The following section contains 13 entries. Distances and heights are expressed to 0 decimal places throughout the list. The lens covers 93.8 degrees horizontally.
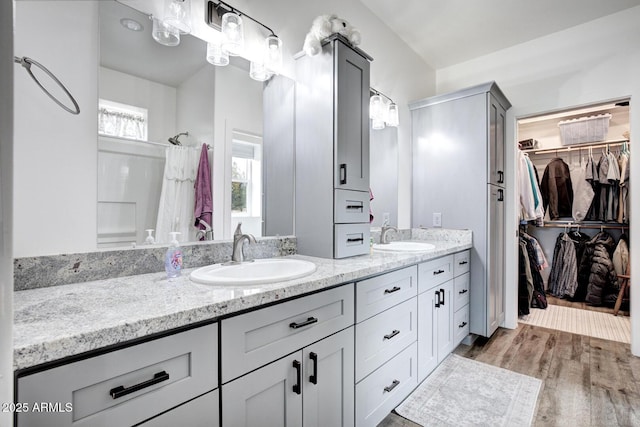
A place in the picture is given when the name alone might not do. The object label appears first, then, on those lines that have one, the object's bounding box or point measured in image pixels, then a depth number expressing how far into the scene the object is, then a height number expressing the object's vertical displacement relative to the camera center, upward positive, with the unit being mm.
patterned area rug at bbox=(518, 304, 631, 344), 2773 -1103
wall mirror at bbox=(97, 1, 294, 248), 1156 +363
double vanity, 603 -362
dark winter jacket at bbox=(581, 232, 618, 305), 3609 -734
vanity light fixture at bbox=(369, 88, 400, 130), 2453 +869
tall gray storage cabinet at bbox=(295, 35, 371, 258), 1630 +359
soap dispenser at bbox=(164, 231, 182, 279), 1110 -178
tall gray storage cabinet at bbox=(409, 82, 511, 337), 2553 +350
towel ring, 915 +437
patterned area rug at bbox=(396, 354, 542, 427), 1603 -1094
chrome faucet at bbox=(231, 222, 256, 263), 1380 -144
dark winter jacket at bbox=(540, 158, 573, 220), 4043 +350
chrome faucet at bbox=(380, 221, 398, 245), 2488 -152
